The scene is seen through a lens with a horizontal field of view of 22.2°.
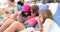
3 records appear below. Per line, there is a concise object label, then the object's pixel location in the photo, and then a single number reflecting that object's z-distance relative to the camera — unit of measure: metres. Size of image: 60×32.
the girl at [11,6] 3.34
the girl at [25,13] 3.04
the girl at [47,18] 1.85
